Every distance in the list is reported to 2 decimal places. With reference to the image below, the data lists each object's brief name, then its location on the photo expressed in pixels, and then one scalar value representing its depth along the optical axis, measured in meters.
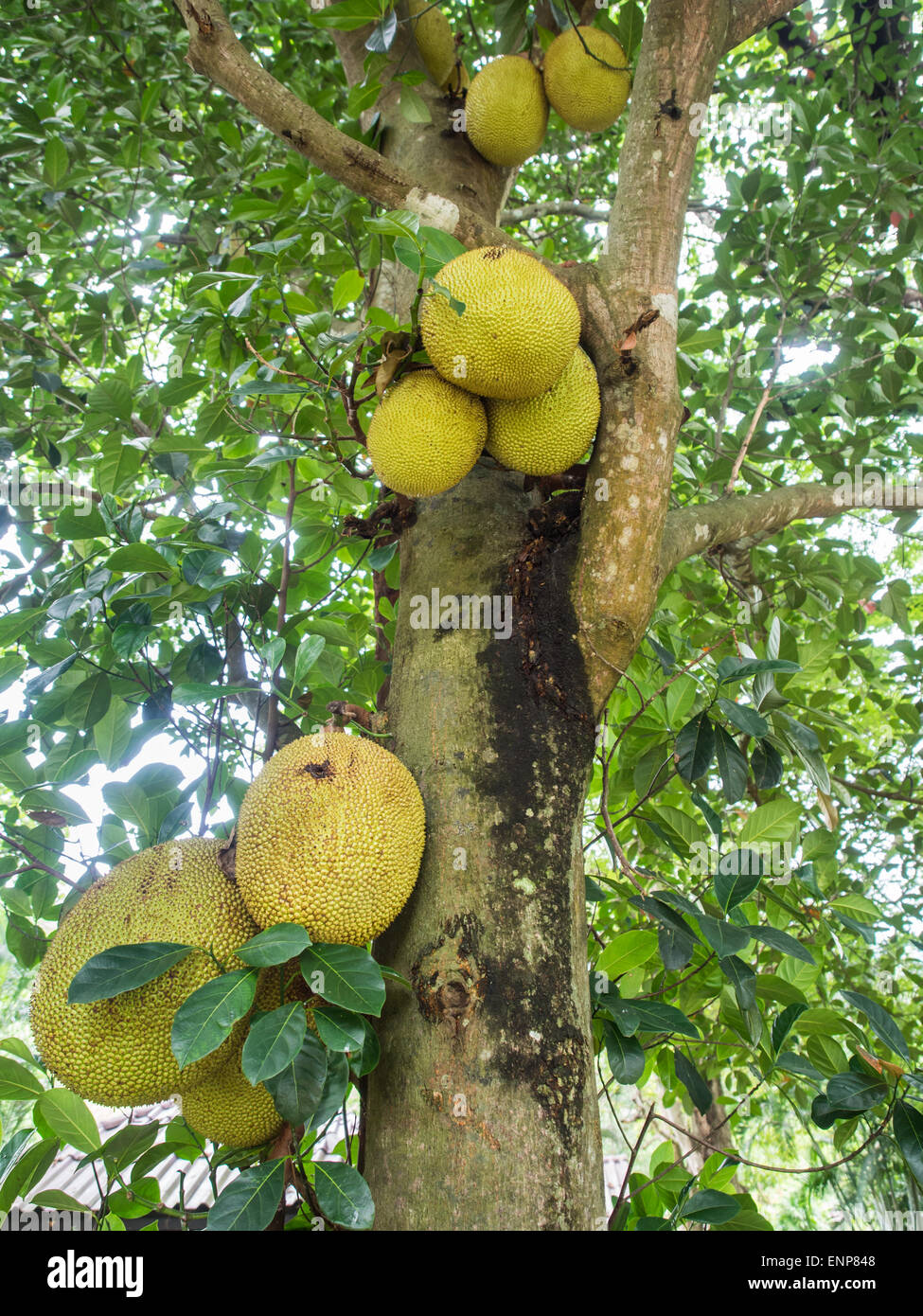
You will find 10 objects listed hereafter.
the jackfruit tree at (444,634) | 1.06
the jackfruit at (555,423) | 1.43
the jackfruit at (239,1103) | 1.15
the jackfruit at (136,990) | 1.05
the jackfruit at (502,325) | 1.32
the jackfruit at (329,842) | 1.06
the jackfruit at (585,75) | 2.01
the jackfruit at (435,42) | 2.13
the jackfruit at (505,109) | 1.99
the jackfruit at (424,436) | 1.41
